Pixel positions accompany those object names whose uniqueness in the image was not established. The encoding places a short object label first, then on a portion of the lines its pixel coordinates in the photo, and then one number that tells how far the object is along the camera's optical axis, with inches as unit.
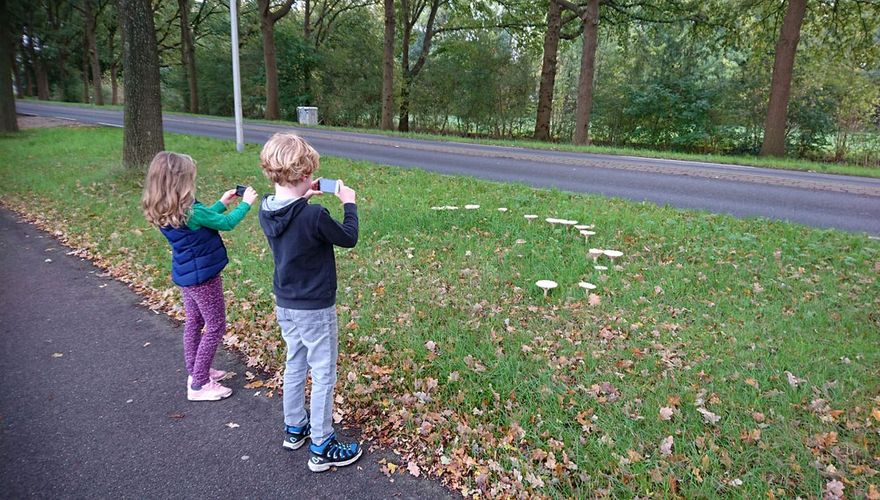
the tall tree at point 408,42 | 1209.4
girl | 138.2
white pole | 578.2
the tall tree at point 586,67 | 789.9
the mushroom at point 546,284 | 207.8
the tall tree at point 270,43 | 1074.1
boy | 113.5
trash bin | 1117.7
